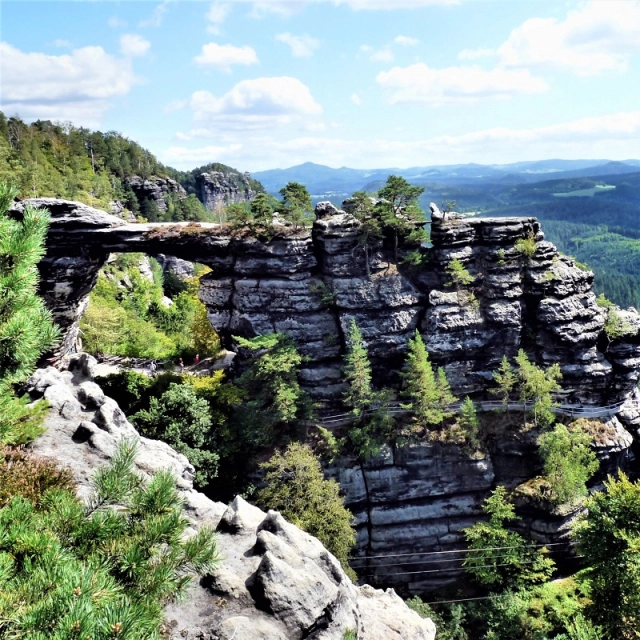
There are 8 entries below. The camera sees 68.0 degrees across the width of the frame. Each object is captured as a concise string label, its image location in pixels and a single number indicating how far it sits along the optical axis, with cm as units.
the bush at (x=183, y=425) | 2670
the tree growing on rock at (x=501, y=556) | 2772
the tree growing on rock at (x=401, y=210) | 2967
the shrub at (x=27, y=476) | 905
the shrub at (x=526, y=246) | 3077
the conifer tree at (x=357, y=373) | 2967
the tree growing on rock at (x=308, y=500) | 2434
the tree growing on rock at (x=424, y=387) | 2955
